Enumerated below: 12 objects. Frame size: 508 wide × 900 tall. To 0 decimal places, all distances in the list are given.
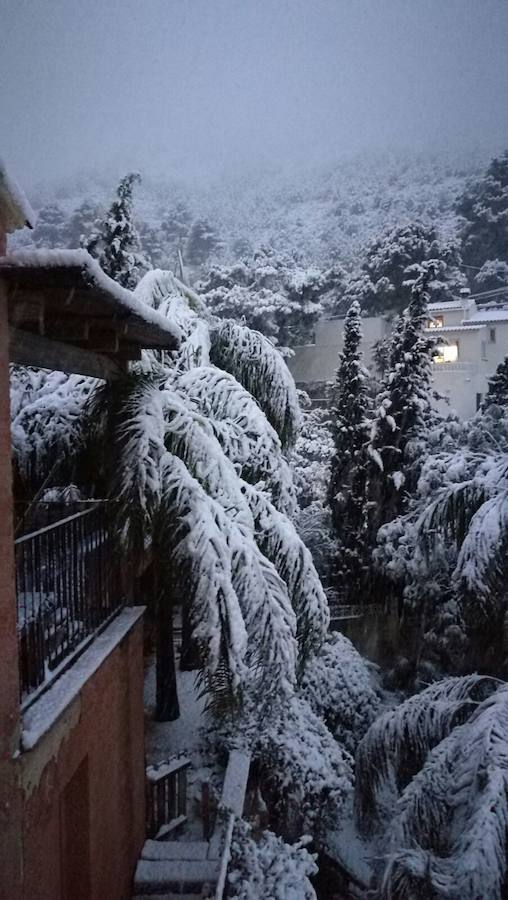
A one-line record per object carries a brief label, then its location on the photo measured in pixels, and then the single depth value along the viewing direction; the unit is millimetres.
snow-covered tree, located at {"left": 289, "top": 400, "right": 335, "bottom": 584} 15773
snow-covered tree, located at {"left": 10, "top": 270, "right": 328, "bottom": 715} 4137
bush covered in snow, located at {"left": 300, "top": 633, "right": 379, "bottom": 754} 9008
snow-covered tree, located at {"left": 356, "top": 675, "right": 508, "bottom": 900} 3727
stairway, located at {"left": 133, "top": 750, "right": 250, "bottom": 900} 4609
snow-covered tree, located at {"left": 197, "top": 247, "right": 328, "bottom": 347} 22781
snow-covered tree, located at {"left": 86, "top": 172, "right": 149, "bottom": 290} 13641
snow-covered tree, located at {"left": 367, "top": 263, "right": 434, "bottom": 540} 15047
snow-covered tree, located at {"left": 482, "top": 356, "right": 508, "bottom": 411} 15352
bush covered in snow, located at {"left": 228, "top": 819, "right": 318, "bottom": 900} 5008
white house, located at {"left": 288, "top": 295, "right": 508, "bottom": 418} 21938
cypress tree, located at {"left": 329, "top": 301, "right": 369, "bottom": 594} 15531
